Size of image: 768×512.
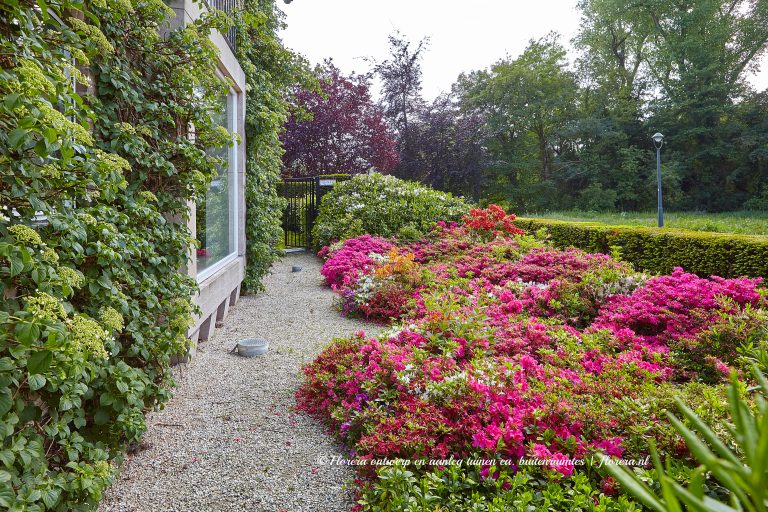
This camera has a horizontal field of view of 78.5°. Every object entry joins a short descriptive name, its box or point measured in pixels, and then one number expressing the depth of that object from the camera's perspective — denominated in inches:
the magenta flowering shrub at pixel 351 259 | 260.5
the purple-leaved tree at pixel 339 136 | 568.7
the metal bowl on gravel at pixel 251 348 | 161.6
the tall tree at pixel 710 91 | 837.8
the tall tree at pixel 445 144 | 780.6
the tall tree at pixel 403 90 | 765.3
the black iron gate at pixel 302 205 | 462.6
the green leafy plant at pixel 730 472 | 20.9
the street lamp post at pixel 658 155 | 535.8
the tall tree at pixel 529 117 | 976.9
